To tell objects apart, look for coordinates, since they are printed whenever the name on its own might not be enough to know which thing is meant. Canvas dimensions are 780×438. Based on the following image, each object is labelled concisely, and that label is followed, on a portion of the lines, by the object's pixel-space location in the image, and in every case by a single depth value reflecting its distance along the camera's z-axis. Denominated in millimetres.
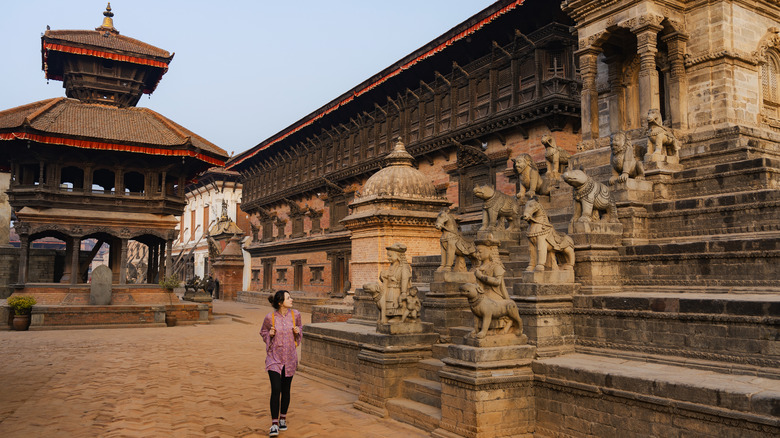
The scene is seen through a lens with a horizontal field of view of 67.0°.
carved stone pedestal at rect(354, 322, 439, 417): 8352
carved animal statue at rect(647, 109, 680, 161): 10633
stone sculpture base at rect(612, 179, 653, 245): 9094
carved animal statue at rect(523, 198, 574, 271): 7711
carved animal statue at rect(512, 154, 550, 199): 10484
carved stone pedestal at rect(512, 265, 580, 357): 7270
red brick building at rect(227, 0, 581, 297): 18703
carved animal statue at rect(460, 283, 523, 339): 6824
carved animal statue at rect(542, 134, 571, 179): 10936
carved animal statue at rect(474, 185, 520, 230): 10445
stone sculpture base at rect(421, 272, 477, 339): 9117
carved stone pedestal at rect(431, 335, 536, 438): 6480
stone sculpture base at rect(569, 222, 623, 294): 8023
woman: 7223
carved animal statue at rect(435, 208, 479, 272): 9547
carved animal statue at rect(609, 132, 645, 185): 9758
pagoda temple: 22266
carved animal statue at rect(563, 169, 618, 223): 8625
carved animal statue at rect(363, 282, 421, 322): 8844
